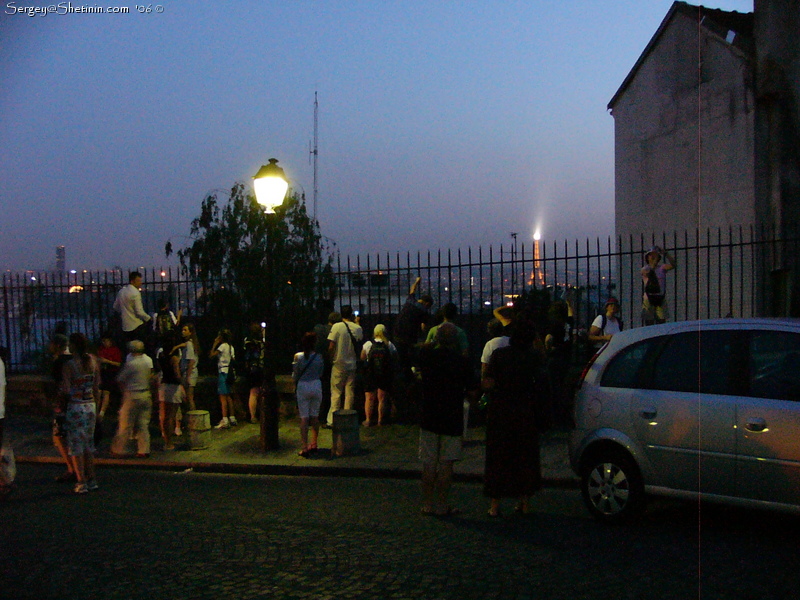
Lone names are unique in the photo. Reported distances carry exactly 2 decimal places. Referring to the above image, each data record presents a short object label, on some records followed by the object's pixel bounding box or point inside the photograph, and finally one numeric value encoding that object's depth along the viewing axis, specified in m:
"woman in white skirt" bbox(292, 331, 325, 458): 10.26
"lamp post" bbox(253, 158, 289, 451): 10.70
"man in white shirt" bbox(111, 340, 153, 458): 10.37
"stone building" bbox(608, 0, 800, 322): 15.21
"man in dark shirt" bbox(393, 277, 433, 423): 11.76
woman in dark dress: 6.96
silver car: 5.73
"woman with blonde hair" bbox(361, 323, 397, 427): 11.41
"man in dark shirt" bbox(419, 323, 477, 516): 7.21
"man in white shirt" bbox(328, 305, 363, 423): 11.30
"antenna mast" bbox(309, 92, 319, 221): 29.56
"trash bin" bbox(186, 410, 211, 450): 10.89
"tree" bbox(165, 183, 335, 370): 16.39
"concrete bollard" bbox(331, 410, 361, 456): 10.20
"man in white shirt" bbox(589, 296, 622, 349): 11.04
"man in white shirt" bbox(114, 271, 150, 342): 13.03
